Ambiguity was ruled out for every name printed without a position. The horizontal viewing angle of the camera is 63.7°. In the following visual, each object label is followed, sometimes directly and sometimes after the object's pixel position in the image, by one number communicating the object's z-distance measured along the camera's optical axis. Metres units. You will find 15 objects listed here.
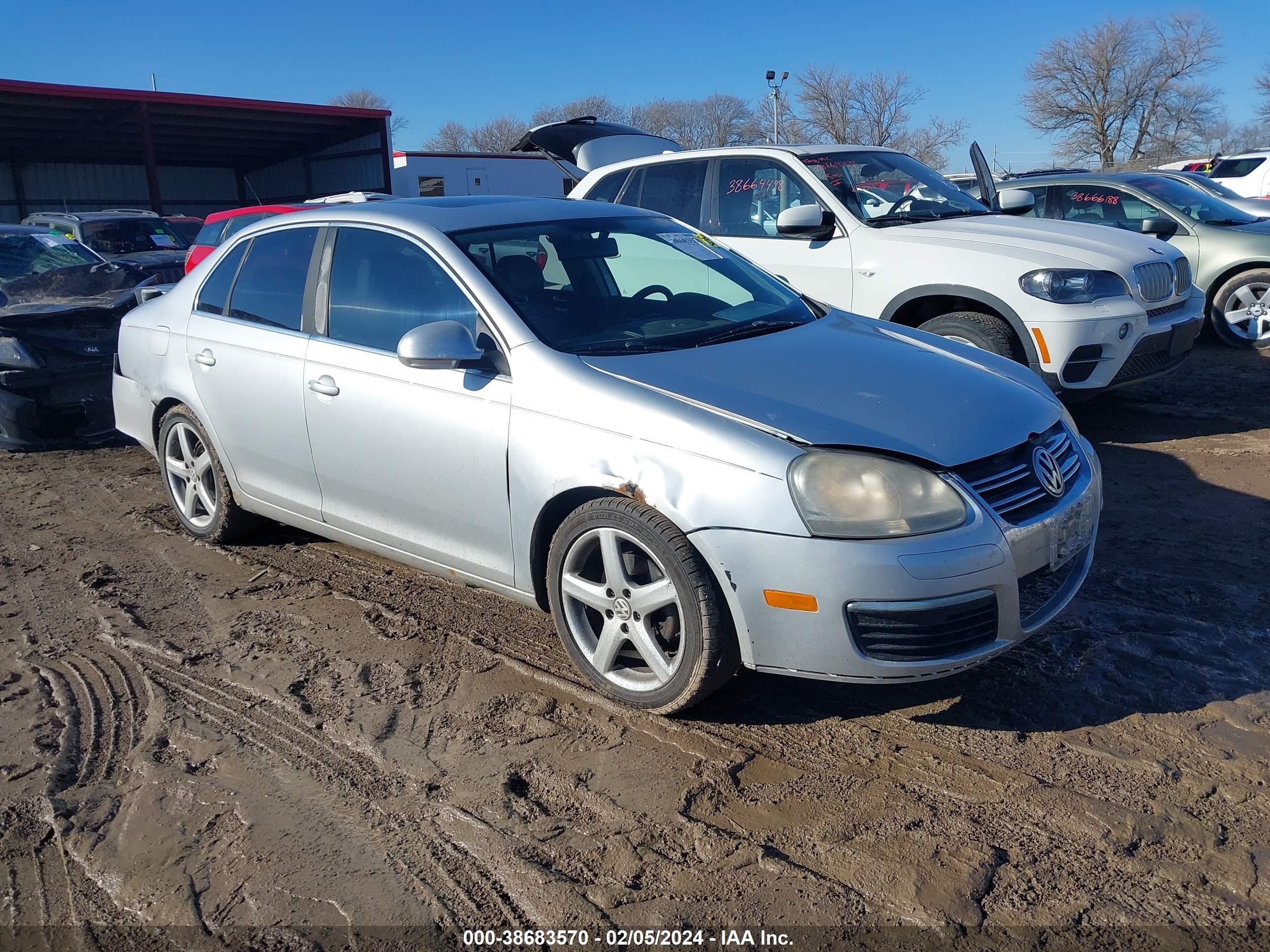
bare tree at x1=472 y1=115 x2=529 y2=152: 72.75
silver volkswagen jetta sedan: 2.89
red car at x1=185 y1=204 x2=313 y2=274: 10.27
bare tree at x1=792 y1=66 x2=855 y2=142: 47.91
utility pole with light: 29.66
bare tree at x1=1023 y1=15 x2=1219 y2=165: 50.31
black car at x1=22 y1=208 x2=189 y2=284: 15.99
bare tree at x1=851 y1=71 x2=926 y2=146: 47.34
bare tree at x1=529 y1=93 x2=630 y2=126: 60.81
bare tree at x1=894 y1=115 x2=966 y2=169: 51.16
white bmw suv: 5.97
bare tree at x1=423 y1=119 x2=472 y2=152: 77.72
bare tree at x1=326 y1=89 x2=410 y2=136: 78.19
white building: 30.89
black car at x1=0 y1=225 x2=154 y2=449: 6.91
